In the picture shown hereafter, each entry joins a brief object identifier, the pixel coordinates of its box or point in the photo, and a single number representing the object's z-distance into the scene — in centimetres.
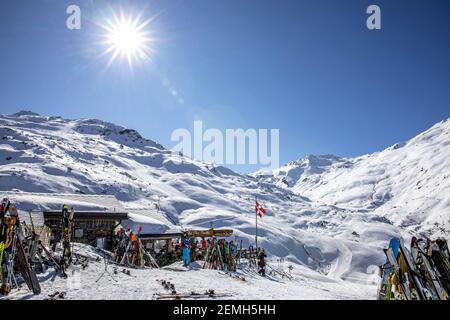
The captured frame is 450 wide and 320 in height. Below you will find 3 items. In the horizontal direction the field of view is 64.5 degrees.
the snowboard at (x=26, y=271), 1122
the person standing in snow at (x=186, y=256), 2473
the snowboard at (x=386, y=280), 976
